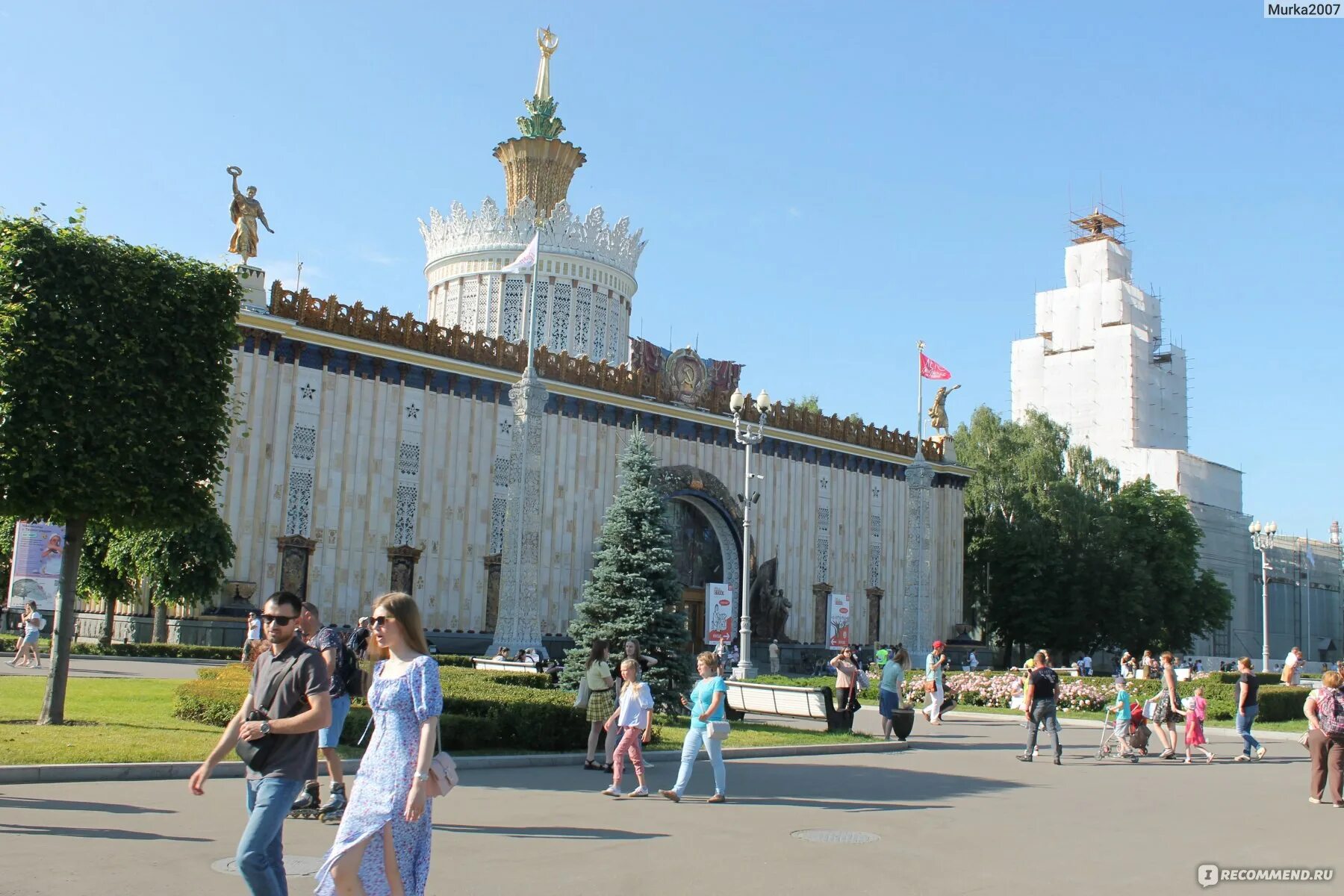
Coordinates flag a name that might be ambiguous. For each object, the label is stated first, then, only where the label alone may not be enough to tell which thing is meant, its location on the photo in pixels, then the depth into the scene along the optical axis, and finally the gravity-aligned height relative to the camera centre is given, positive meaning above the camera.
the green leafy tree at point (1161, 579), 55.97 +2.69
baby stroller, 19.38 -1.70
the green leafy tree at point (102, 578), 31.78 +0.41
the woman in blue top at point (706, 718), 12.30 -1.05
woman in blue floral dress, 5.70 -0.84
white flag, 32.50 +9.39
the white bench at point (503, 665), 27.98 -1.34
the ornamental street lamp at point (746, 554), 26.50 +1.38
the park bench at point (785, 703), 21.48 -1.60
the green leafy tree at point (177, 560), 30.48 +0.90
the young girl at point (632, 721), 12.57 -1.11
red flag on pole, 39.94 +8.38
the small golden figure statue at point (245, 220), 35.31 +11.01
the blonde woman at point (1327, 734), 13.39 -1.02
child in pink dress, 19.42 -1.43
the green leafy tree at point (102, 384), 16.05 +2.87
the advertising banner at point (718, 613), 38.69 +0.15
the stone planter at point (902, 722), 19.94 -1.59
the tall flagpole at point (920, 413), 39.81 +6.95
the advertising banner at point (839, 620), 48.06 +0.09
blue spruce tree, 20.55 +0.33
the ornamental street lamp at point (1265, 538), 46.28 +4.14
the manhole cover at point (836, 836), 10.21 -1.82
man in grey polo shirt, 5.95 -0.68
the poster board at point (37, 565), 26.69 +0.57
